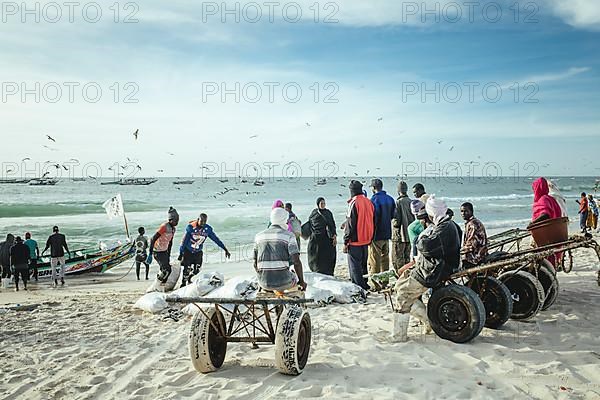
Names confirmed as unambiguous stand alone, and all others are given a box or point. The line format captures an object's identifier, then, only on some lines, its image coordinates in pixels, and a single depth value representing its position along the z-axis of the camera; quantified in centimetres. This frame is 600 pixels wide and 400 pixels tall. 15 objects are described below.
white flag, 1619
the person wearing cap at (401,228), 912
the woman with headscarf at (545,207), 692
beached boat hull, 1458
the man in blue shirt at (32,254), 1372
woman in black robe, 919
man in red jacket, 820
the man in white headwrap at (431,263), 544
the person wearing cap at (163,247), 914
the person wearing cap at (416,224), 747
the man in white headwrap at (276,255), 554
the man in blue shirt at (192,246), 932
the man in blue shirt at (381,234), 885
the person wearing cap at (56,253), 1348
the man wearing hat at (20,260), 1244
